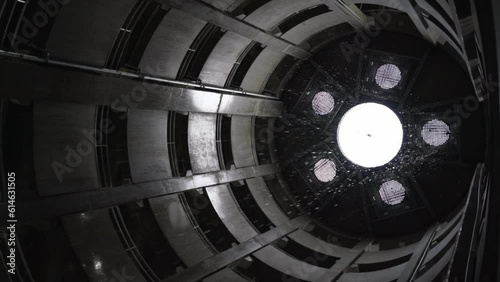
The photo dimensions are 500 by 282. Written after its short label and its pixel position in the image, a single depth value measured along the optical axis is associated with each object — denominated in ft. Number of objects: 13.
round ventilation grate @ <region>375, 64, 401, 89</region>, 39.40
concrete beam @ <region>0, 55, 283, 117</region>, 18.94
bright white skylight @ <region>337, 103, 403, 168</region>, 40.09
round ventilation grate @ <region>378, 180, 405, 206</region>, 39.60
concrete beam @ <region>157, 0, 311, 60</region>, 24.13
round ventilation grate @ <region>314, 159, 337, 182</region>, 41.70
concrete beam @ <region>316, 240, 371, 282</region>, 32.68
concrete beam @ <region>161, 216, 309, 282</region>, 27.34
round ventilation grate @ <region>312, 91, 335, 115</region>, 41.83
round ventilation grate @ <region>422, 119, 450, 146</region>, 37.99
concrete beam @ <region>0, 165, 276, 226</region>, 20.43
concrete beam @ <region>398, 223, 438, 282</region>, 25.79
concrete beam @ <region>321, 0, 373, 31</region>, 30.05
